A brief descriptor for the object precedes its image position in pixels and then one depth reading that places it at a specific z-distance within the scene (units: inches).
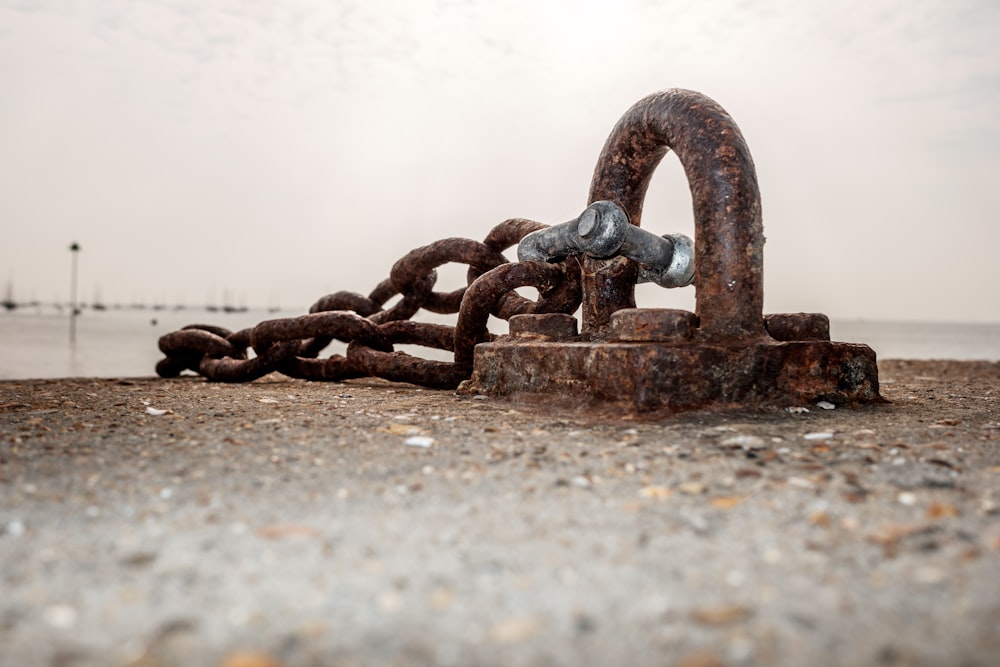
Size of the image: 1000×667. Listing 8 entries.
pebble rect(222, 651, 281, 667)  6.8
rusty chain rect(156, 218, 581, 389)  23.8
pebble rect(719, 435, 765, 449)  14.5
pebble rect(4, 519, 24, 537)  10.1
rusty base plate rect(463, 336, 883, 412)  18.0
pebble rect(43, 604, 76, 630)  7.5
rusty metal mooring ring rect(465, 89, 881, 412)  18.3
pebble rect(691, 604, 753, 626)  7.5
